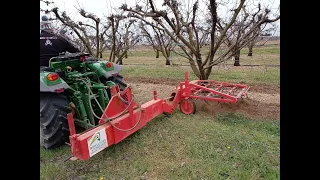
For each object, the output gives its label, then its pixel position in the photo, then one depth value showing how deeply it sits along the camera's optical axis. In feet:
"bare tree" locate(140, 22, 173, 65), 44.98
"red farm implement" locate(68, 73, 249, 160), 8.61
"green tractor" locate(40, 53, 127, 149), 11.02
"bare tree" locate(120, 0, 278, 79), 17.57
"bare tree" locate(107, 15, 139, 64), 27.63
